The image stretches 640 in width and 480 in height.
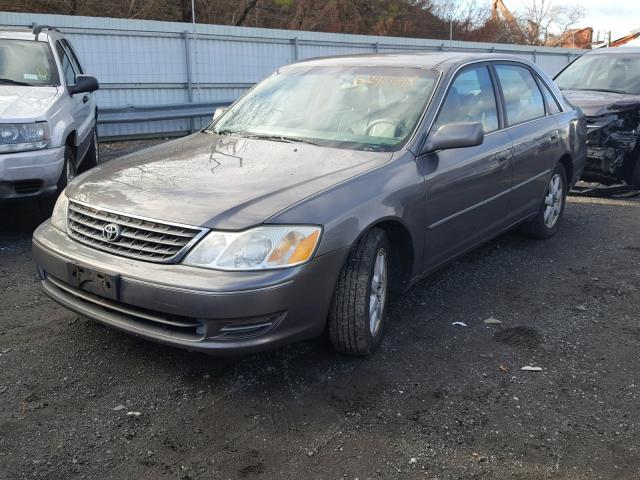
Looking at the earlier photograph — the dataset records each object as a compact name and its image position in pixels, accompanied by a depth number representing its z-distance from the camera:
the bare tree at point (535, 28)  46.68
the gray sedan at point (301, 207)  2.88
